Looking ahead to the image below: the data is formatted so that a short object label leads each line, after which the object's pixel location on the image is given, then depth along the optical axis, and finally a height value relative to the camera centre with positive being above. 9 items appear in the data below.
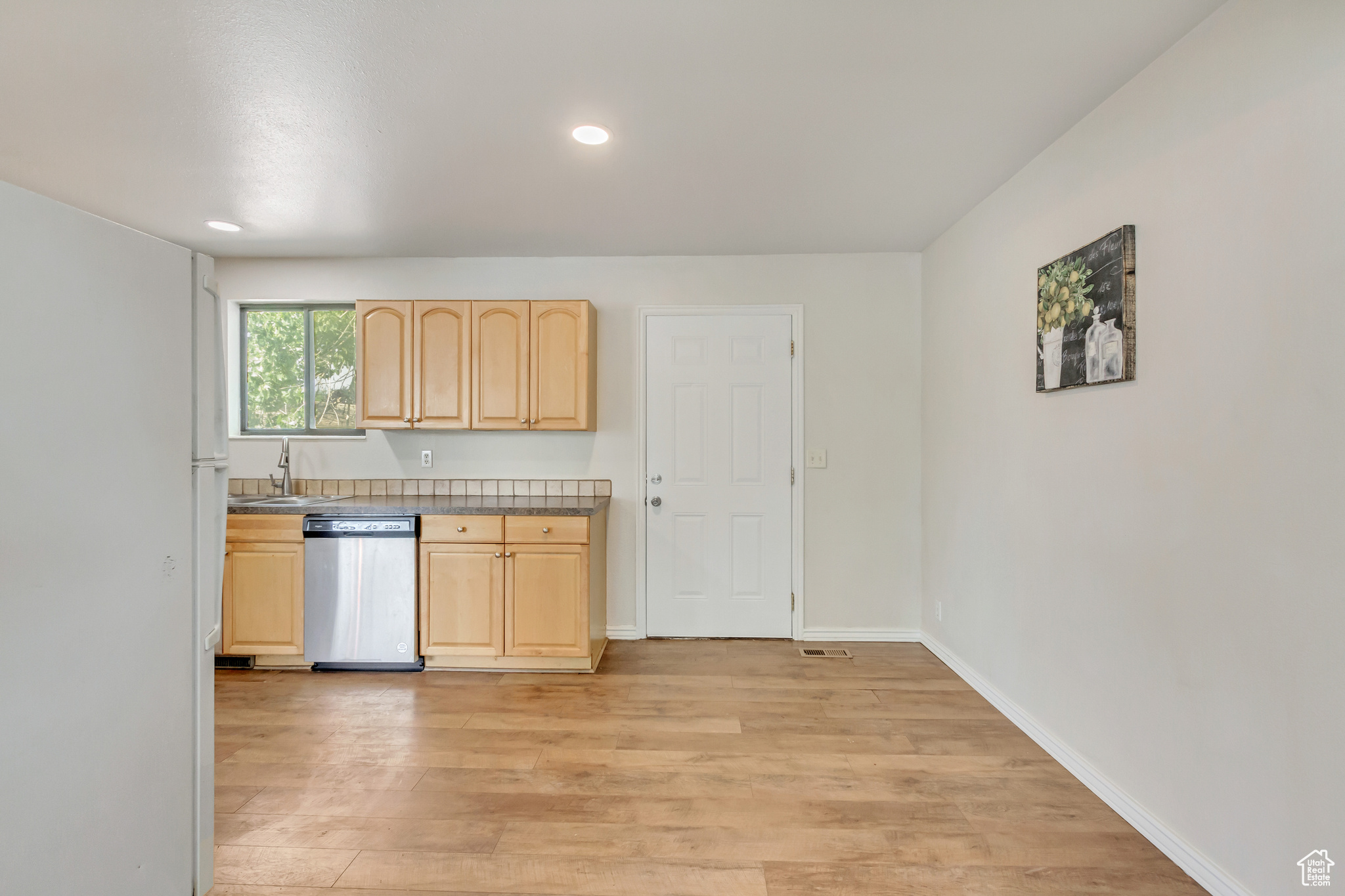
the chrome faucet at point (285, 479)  3.99 -0.19
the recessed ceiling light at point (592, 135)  2.40 +1.21
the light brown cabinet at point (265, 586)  3.49 -0.76
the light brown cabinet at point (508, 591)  3.45 -0.78
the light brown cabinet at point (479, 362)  3.75 +0.52
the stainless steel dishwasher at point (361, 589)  3.45 -0.77
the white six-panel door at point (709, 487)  4.03 -0.24
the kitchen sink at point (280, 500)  3.62 -0.30
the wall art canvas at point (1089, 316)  2.08 +0.49
